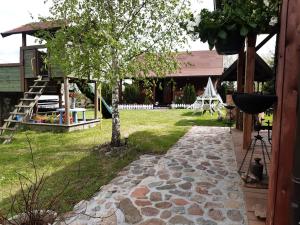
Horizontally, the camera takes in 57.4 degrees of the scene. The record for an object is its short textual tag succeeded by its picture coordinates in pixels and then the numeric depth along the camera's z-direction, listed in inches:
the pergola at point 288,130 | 84.8
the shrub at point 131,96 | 1030.4
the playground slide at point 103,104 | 588.3
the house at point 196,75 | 956.7
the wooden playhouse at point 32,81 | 431.5
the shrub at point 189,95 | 915.4
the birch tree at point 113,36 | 271.6
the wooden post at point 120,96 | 1045.4
